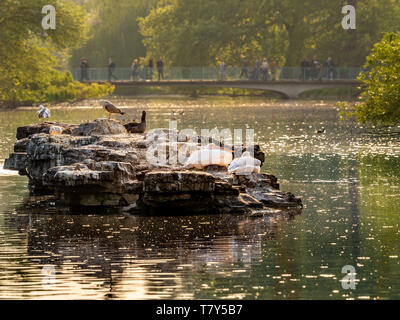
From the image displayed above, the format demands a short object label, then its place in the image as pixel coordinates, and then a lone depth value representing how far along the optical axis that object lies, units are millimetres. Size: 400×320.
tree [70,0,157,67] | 102881
